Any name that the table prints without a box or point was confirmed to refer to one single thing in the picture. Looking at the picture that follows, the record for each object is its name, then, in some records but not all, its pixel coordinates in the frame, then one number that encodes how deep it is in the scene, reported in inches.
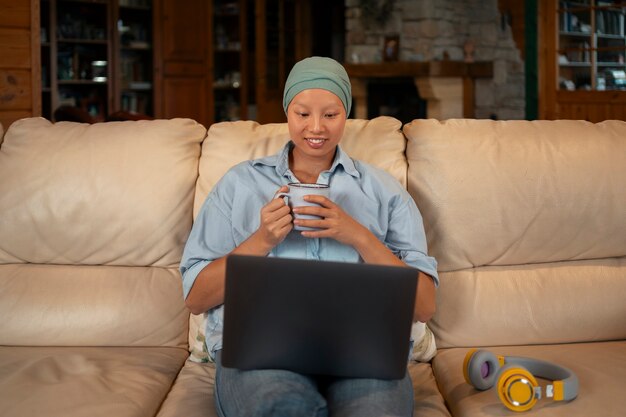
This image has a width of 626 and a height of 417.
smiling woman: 70.5
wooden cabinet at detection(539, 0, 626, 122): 292.8
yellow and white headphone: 70.4
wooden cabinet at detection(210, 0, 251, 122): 339.3
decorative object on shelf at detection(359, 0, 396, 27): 366.0
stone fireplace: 349.1
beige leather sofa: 89.7
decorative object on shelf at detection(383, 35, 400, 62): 363.6
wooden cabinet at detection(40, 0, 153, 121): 277.3
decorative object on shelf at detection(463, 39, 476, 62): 362.0
